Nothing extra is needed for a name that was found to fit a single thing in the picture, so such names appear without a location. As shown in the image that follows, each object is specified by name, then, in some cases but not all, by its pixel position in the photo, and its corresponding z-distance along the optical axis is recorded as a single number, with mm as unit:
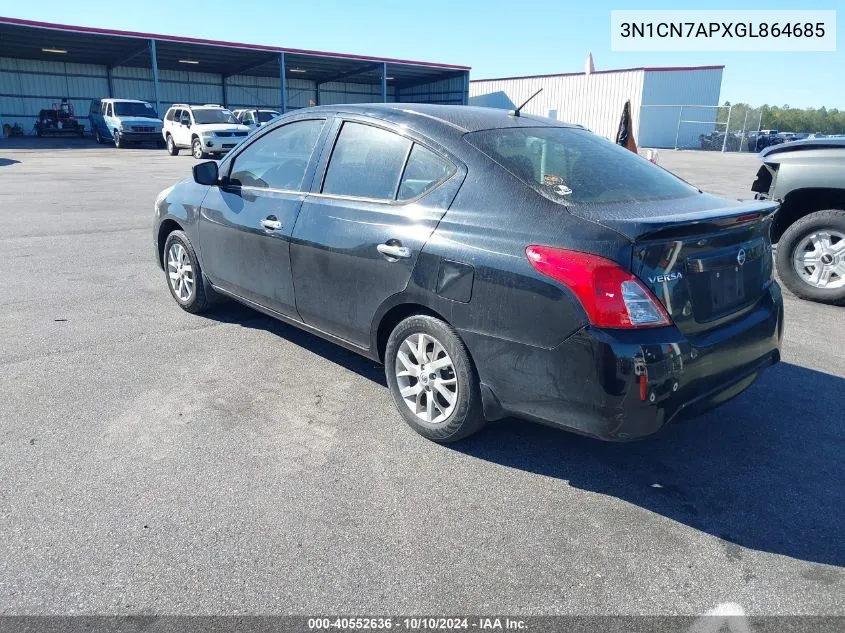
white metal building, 40312
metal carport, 34469
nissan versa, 2660
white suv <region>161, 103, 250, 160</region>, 24969
